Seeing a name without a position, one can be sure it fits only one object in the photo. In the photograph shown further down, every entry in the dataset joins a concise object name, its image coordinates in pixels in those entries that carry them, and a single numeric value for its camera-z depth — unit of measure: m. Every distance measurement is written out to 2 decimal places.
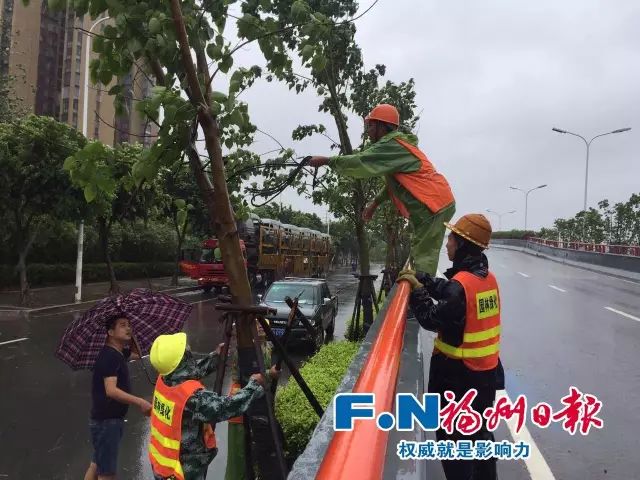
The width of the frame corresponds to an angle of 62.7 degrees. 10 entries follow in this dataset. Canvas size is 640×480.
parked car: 11.15
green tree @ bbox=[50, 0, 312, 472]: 2.17
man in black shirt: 3.80
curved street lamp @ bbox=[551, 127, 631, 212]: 31.07
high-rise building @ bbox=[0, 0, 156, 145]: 42.72
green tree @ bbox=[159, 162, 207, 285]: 20.88
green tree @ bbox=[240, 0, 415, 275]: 6.78
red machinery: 22.66
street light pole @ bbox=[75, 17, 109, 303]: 17.62
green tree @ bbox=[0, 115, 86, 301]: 14.30
